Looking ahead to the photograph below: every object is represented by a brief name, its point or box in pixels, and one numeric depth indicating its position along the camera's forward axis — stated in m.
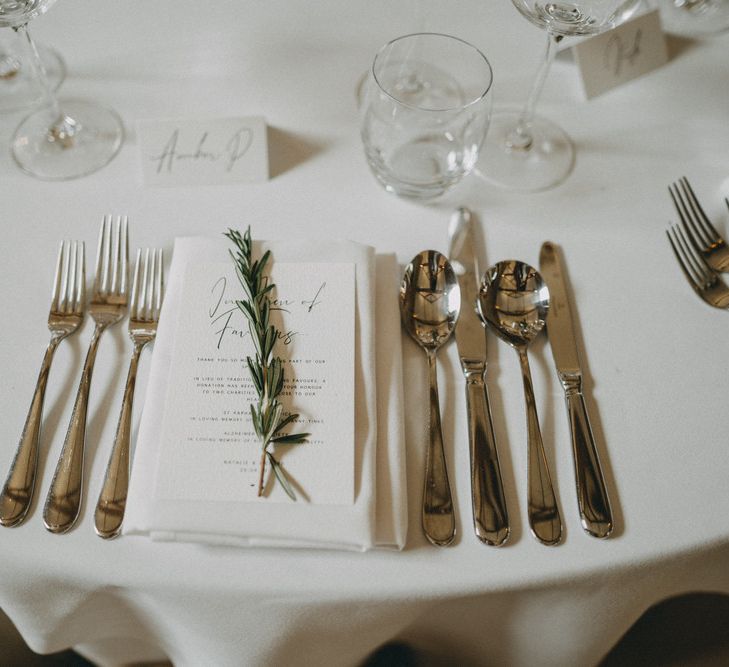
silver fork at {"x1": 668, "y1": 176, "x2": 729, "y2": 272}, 0.69
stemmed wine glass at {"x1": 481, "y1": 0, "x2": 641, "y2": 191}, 0.63
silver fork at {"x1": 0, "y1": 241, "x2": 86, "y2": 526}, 0.50
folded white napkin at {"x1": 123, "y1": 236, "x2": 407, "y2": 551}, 0.48
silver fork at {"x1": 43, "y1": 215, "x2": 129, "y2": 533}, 0.50
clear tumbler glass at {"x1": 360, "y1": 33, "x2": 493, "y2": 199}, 0.68
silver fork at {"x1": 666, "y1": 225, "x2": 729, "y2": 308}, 0.67
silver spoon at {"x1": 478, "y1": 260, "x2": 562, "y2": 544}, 0.54
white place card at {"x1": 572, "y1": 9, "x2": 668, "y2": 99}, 0.82
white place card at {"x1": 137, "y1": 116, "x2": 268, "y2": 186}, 0.71
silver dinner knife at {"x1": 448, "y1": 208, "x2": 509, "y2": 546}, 0.51
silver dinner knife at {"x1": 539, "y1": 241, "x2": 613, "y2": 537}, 0.52
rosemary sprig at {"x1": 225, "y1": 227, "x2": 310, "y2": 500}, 0.50
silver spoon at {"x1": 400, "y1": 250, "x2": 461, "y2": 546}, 0.53
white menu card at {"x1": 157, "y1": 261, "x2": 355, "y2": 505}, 0.50
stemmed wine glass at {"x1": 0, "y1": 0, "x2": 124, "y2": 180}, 0.73
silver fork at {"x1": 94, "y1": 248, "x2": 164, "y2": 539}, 0.50
